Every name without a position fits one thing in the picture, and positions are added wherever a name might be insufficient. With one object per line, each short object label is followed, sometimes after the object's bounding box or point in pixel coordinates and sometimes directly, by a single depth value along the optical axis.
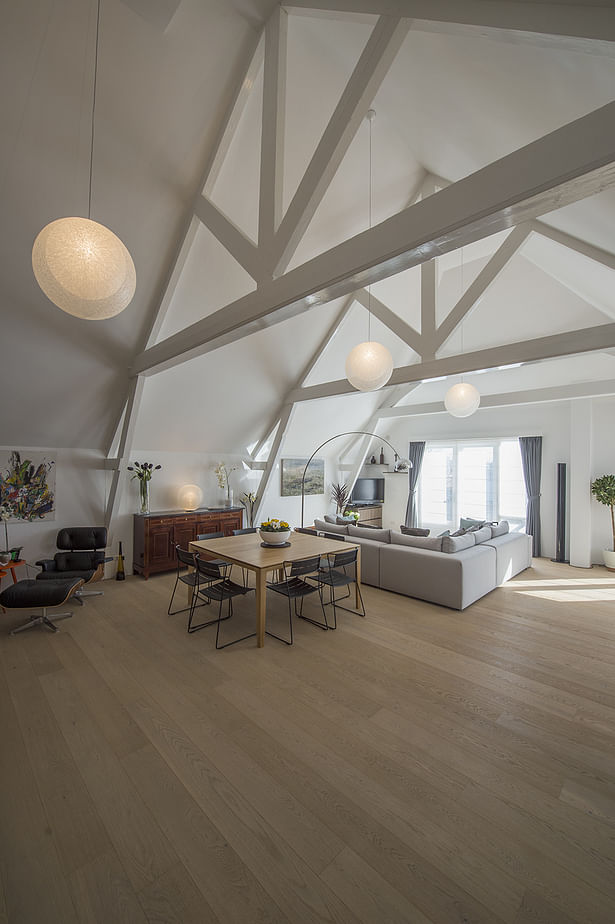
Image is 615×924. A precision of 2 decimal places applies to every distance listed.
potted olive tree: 6.22
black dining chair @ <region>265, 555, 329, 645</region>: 3.84
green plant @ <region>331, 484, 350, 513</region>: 9.30
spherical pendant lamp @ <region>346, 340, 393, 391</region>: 3.56
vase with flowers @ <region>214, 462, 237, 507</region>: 7.25
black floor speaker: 7.04
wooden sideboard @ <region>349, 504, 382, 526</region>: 9.64
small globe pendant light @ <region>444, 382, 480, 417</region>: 4.97
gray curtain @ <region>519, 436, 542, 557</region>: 7.42
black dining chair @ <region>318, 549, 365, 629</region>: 4.15
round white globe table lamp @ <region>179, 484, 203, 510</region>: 6.33
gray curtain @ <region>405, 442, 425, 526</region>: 9.33
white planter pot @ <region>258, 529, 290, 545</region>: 4.55
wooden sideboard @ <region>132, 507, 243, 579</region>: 5.71
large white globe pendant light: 1.88
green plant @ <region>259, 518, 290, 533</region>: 4.56
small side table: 4.38
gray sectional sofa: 4.61
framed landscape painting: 8.34
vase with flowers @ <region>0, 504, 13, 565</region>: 4.95
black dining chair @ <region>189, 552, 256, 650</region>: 3.83
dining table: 3.72
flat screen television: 9.77
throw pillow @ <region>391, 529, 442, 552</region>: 4.93
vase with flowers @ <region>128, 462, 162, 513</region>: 6.01
